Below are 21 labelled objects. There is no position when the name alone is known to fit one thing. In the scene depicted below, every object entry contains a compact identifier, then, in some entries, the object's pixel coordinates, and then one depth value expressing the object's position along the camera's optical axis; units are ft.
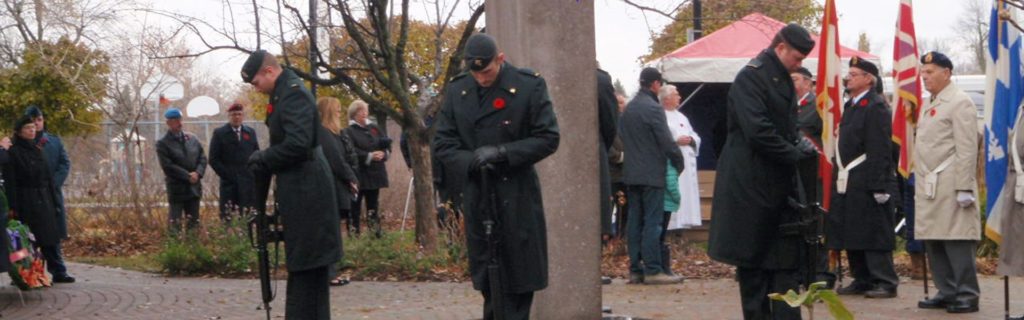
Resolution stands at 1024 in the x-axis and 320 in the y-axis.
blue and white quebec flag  31.55
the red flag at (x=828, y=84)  32.37
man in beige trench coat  33.04
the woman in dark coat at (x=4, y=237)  37.35
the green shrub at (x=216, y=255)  46.85
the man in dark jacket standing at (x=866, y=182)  35.96
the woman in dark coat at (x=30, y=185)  44.09
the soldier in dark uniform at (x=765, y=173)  25.93
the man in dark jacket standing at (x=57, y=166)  44.75
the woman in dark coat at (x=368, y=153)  57.57
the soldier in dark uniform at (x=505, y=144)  24.40
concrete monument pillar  29.81
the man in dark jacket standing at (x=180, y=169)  56.03
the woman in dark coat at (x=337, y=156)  40.57
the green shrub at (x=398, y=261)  44.27
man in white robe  45.19
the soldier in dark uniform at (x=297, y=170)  27.02
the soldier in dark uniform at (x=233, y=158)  55.26
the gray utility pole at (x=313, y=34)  47.19
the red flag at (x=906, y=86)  37.65
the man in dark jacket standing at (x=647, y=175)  41.22
